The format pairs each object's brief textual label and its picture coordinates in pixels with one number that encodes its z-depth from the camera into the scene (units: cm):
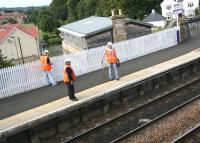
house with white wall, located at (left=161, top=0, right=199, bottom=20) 9948
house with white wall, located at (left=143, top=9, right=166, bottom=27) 8300
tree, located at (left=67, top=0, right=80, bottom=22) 12140
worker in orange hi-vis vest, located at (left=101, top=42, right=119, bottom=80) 1713
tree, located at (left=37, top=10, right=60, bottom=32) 11788
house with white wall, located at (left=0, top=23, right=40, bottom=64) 7169
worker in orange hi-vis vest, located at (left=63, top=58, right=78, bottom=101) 1449
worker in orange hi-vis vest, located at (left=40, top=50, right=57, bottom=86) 1742
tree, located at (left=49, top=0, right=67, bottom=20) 13950
